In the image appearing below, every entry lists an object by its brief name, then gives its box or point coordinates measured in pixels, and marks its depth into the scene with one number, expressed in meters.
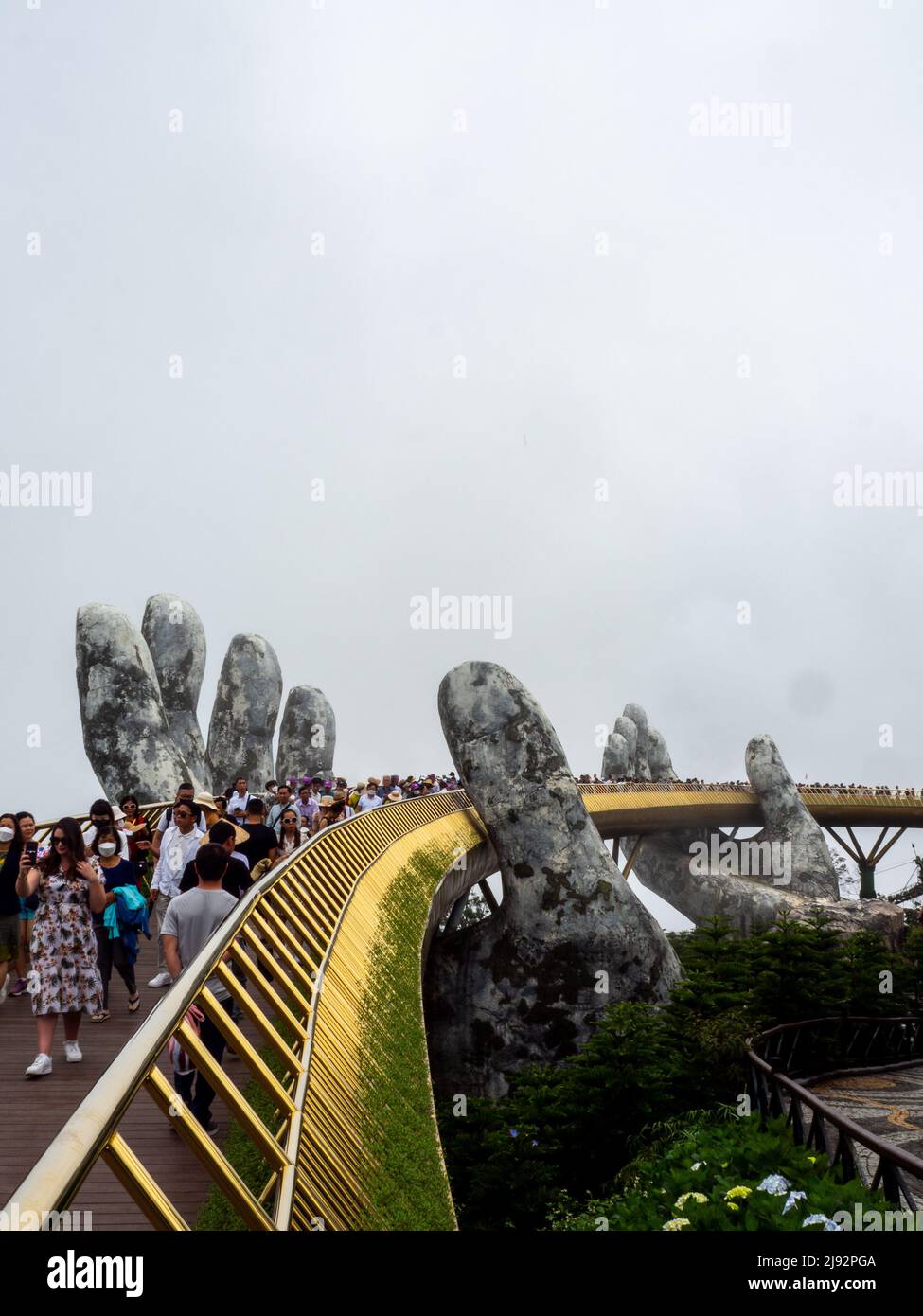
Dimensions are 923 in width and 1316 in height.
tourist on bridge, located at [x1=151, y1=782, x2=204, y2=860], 8.96
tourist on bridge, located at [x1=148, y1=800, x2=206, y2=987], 8.59
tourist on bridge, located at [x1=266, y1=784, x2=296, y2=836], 13.59
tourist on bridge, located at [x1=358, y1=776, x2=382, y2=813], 17.93
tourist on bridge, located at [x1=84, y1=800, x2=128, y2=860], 9.24
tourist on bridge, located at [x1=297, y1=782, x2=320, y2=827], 15.49
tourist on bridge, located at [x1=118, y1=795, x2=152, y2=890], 12.76
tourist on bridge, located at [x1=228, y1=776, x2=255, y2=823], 13.76
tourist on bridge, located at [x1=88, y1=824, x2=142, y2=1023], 8.59
